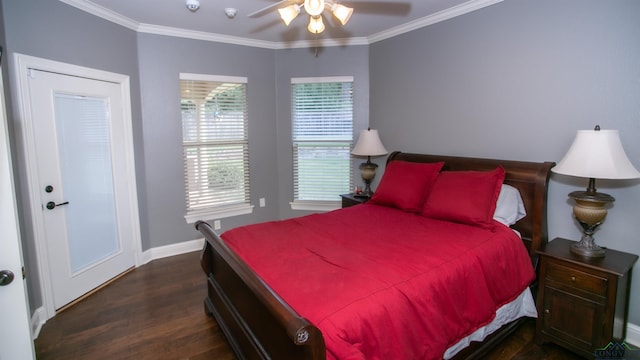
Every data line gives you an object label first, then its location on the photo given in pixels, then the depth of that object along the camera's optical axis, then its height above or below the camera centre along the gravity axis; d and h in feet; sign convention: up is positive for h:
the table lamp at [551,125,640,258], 6.67 -0.64
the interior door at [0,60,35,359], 3.95 -1.53
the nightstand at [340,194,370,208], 12.76 -2.24
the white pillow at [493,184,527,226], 8.74 -1.81
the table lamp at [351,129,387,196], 12.66 -0.20
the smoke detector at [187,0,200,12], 9.67 +4.11
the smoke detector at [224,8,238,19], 10.39 +4.17
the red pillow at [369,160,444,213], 10.20 -1.41
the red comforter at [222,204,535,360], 4.98 -2.42
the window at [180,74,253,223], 13.15 -0.06
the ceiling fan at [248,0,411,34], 6.34 +2.76
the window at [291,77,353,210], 14.44 +0.11
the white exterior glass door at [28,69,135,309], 8.89 -1.01
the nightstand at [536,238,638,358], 6.61 -3.36
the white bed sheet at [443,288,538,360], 6.44 -3.97
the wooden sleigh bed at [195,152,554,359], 4.30 -2.71
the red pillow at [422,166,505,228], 8.56 -1.54
